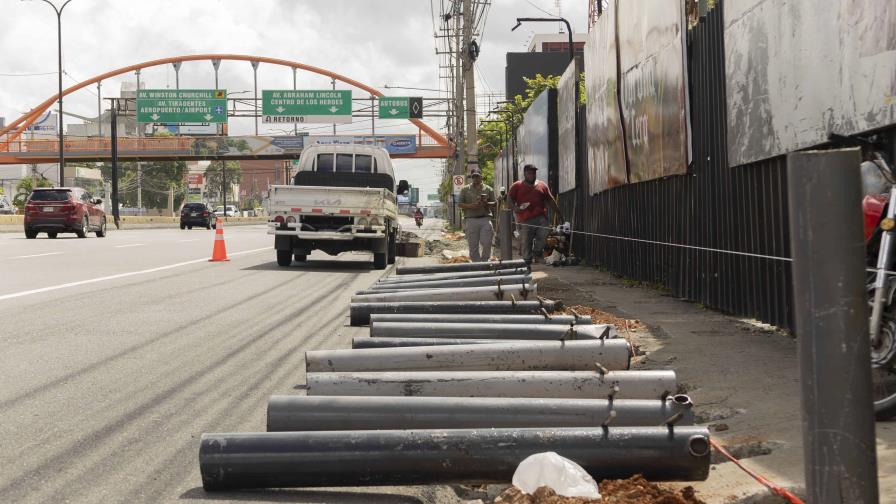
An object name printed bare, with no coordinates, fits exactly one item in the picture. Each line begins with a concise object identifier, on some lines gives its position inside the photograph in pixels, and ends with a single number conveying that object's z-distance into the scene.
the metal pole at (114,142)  59.47
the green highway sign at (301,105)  63.47
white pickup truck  18.28
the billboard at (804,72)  5.84
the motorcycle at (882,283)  4.84
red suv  31.69
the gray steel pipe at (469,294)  9.50
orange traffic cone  19.52
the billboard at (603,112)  13.94
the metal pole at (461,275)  11.12
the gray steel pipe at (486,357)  5.68
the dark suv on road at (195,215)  56.03
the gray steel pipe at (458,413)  4.14
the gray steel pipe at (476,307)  8.39
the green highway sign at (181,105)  62.34
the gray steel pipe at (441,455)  3.65
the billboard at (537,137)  21.69
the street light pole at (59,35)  50.03
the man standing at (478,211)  17.02
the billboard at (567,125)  18.42
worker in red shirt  16.55
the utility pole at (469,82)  30.05
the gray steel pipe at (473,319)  7.31
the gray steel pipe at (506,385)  4.90
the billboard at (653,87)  10.39
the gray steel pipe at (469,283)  10.07
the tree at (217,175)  159.25
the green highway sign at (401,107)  65.88
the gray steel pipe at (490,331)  6.46
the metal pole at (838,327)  2.71
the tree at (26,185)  107.62
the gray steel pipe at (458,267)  12.11
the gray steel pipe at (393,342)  6.39
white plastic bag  3.54
